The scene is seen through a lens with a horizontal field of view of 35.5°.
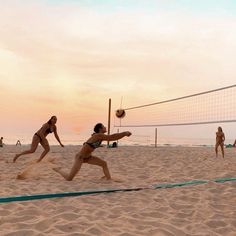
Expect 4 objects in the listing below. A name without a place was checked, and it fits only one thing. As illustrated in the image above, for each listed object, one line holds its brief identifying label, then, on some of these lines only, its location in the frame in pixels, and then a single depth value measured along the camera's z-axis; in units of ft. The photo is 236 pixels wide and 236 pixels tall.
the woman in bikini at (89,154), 18.47
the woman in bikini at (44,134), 25.76
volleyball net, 38.24
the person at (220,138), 42.96
